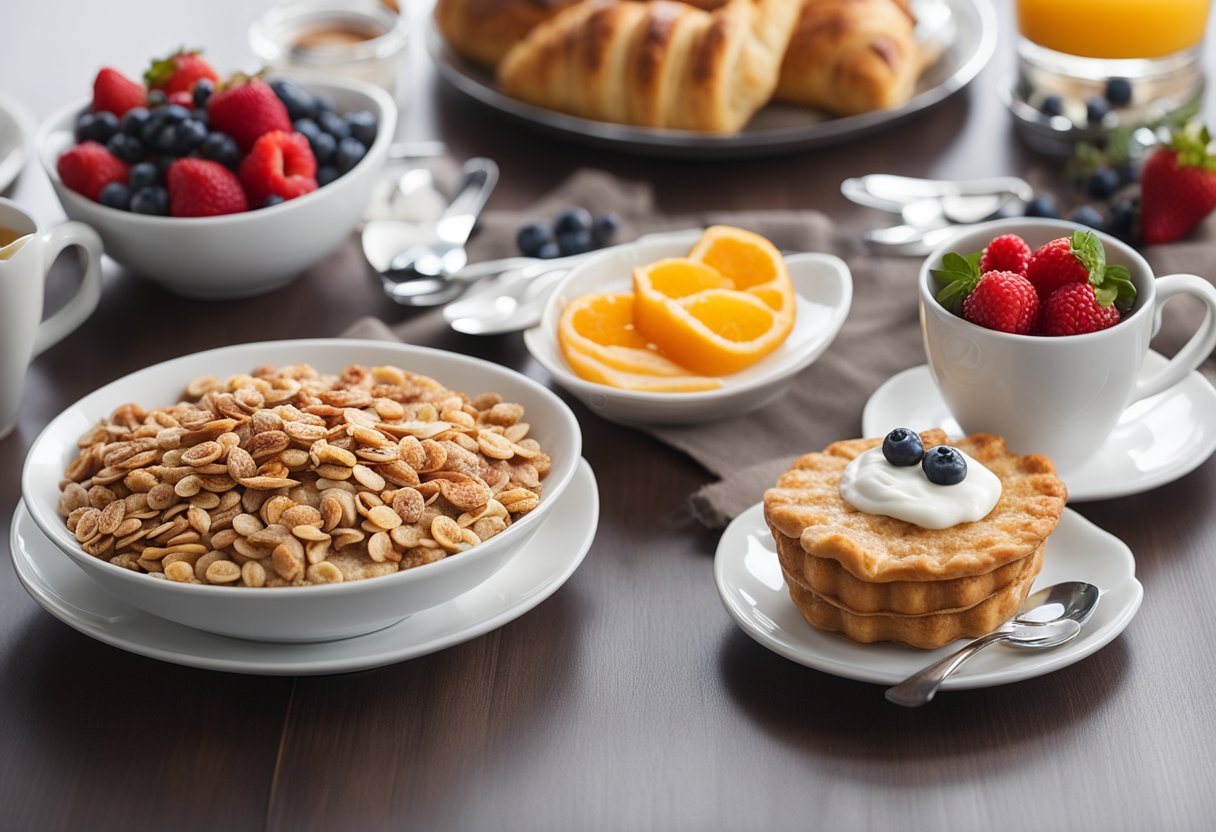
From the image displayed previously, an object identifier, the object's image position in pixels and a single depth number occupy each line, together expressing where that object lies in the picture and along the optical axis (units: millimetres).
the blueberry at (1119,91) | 1913
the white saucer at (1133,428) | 1238
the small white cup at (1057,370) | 1194
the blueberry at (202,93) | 1652
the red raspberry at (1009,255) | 1255
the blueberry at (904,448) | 1072
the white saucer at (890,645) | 1012
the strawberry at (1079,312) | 1191
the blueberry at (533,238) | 1737
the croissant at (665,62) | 1889
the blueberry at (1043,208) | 1738
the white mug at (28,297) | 1367
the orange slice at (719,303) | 1406
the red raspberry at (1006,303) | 1199
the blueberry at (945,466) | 1053
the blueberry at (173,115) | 1600
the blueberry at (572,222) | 1752
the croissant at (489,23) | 2074
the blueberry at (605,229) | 1757
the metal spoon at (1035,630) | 984
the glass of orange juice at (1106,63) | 1882
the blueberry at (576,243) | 1737
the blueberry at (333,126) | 1698
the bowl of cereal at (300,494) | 1016
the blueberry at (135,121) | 1617
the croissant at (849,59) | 1905
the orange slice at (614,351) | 1395
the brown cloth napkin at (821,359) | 1356
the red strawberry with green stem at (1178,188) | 1621
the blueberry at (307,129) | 1661
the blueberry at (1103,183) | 1777
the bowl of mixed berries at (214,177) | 1572
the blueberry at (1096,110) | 1892
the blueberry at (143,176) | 1581
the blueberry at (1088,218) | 1688
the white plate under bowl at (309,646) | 1037
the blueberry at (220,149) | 1593
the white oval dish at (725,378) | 1366
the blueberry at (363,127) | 1721
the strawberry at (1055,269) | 1219
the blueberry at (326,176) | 1664
